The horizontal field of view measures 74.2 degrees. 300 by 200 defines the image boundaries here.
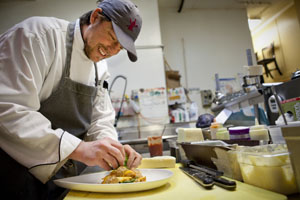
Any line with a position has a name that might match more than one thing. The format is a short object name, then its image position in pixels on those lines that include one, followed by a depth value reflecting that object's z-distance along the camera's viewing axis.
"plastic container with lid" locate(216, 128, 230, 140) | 0.97
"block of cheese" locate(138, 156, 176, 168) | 1.00
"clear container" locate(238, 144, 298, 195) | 0.52
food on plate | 0.73
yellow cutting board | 0.52
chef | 0.82
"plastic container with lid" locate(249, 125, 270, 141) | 0.85
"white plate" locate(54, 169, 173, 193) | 0.63
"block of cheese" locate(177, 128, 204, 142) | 1.19
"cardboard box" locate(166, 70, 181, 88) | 3.47
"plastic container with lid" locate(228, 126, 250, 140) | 0.93
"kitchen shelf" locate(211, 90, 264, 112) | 1.32
